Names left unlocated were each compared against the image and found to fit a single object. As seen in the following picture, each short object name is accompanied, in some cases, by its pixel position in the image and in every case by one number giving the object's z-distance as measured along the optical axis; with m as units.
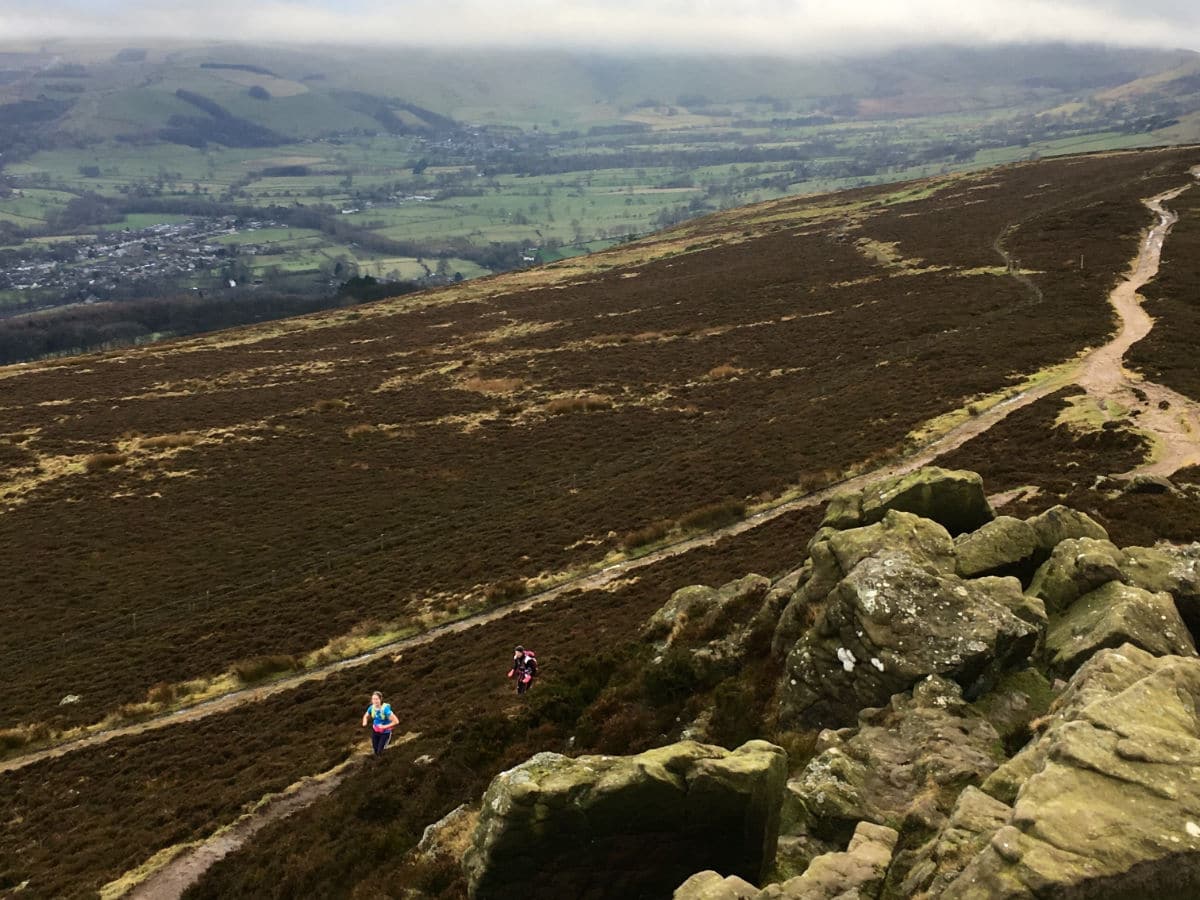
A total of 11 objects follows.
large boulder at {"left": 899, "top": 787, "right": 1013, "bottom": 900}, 9.76
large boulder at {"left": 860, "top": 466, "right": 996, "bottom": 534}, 24.12
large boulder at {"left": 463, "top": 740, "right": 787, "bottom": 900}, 13.35
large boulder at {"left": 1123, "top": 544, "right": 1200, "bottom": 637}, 17.94
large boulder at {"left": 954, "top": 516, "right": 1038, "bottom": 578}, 20.55
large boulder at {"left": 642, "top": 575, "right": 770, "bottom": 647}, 25.81
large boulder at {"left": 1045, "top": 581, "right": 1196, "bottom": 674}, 15.31
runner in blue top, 25.38
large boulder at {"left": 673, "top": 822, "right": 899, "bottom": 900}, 11.05
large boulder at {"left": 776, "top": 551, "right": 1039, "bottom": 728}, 16.27
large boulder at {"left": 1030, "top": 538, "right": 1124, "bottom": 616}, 18.12
